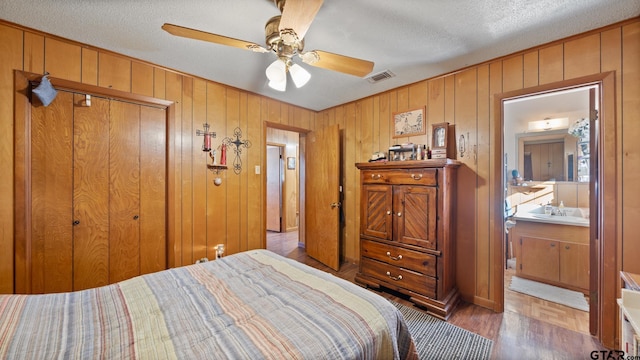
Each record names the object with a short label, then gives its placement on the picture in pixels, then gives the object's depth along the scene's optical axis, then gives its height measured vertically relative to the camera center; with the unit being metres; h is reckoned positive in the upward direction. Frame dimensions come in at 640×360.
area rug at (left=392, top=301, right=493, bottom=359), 1.72 -1.25
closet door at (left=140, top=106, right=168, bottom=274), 2.41 -0.10
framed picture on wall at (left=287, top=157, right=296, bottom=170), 5.72 +0.40
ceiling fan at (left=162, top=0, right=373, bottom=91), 1.21 +0.84
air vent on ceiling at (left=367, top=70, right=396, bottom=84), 2.57 +1.15
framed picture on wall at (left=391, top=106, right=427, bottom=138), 2.77 +0.68
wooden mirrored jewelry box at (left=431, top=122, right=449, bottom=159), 2.49 +0.43
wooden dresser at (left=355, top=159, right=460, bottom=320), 2.21 -0.52
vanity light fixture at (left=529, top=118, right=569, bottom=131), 3.47 +0.83
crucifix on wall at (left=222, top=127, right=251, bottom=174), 3.00 +0.42
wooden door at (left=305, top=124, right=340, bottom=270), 3.36 -0.24
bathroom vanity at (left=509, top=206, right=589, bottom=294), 2.63 -0.82
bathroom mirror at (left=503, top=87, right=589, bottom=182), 3.24 +0.62
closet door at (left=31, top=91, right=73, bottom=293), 1.93 -0.12
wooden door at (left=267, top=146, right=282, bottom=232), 5.67 -0.20
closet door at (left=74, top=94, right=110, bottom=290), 2.09 -0.12
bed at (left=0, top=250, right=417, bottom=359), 0.87 -0.62
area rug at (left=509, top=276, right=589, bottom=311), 2.41 -1.24
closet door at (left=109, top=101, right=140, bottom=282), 2.25 -0.11
